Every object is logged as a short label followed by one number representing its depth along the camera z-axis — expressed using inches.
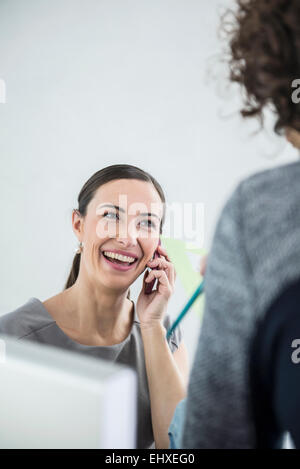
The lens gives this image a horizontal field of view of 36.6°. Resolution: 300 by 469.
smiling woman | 43.2
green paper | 47.8
